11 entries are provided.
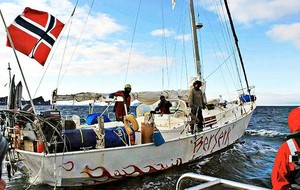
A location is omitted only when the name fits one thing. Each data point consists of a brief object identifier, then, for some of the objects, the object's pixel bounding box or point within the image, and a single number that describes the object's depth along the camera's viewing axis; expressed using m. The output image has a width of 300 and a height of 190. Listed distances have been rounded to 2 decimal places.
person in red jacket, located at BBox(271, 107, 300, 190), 2.45
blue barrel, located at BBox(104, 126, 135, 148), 7.48
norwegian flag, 6.48
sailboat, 6.80
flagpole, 5.86
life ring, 7.85
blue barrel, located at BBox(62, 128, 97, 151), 7.10
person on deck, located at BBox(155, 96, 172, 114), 11.20
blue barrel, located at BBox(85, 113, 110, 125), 10.07
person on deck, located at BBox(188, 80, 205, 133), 9.91
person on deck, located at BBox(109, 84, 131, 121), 9.84
